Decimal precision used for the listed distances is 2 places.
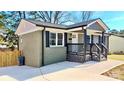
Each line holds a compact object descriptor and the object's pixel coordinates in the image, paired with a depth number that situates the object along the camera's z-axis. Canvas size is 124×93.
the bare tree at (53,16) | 13.51
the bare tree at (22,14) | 11.45
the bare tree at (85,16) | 12.03
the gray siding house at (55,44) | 5.82
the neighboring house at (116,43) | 11.98
